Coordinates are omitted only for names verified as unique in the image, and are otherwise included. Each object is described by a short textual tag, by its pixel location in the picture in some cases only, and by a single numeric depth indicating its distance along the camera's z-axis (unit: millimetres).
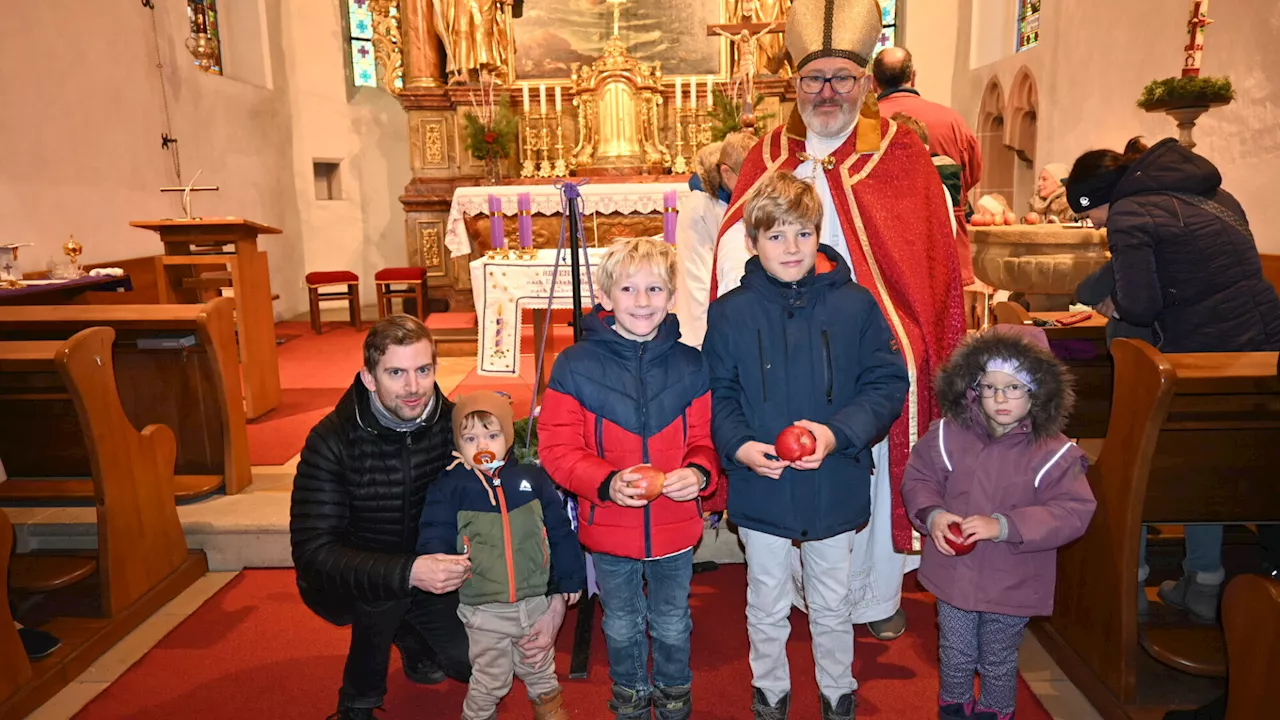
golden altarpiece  9734
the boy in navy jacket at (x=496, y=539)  2361
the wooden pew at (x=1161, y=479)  2406
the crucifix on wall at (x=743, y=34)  8383
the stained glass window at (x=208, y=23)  9148
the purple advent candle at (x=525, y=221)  5242
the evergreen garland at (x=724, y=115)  9161
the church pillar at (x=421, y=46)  9953
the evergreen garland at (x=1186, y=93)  5125
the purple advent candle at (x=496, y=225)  5383
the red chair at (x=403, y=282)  9289
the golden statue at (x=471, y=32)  9867
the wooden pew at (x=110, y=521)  3043
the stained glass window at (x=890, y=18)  11227
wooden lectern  5793
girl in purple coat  2258
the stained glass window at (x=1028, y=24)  9453
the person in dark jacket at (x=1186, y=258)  2865
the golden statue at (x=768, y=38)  9758
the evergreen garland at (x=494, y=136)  9492
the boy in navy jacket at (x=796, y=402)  2334
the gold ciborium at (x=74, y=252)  5910
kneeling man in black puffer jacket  2402
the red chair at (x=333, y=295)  9164
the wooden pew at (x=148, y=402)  3945
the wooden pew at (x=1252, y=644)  1899
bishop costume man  2789
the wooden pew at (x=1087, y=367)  3551
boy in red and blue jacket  2346
